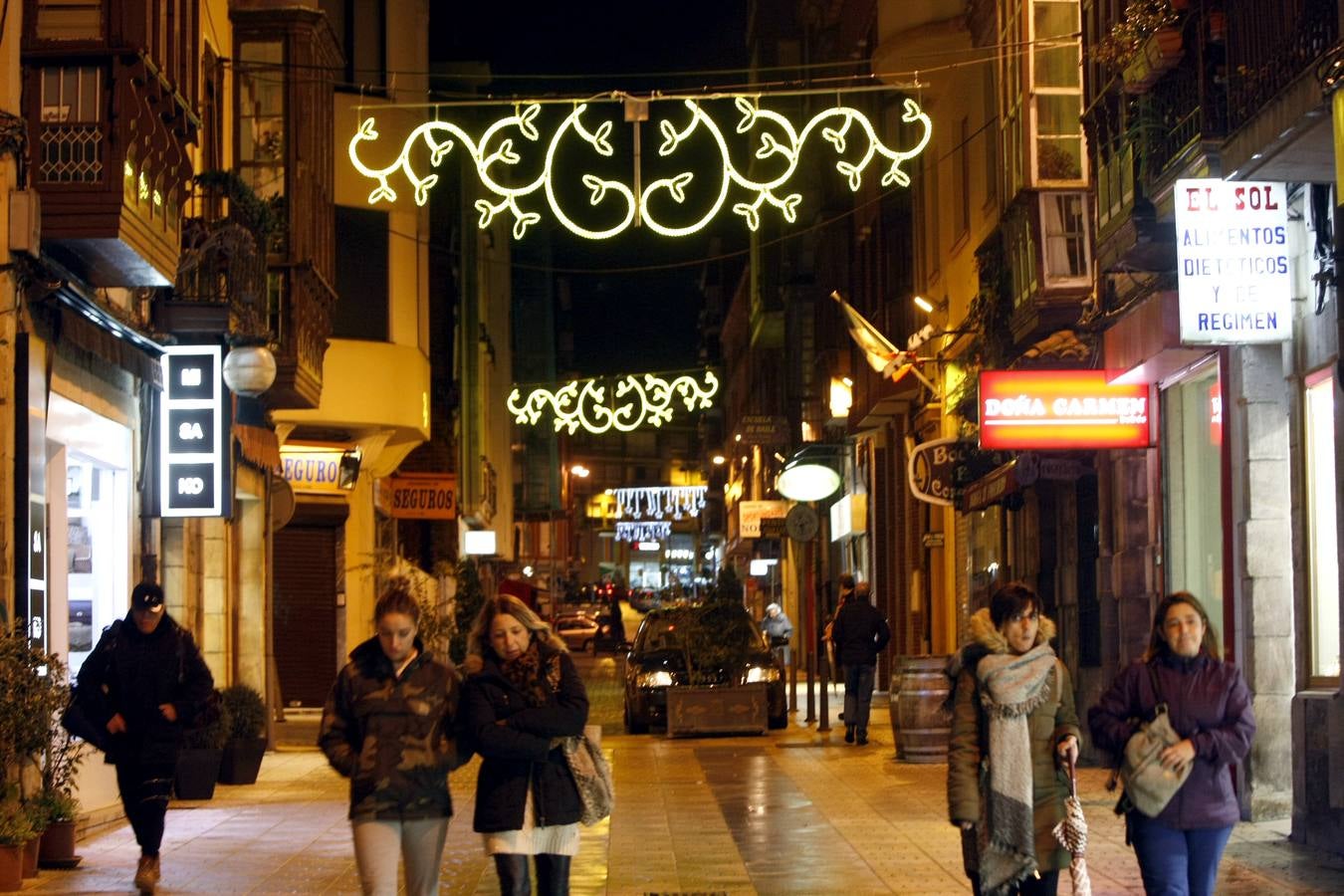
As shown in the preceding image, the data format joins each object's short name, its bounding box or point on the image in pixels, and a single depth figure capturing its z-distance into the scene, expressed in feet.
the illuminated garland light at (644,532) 373.93
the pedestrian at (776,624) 125.18
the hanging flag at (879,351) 93.35
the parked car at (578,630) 220.64
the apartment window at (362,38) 101.91
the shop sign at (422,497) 120.16
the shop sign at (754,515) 131.85
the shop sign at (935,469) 85.10
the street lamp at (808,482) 109.70
